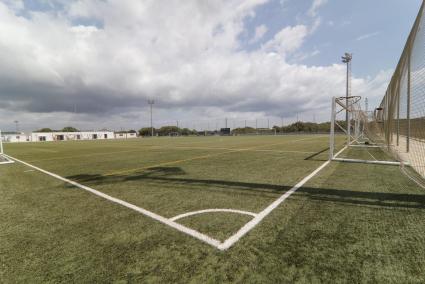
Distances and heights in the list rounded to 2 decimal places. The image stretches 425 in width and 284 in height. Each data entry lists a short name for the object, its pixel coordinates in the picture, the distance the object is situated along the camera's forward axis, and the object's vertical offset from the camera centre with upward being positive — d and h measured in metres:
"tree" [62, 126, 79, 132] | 133.38 +3.70
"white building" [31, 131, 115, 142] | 88.00 -0.25
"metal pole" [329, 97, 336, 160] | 9.06 +0.05
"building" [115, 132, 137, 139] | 104.31 -0.68
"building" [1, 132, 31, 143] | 83.56 -0.61
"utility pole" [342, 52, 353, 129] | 39.63 +12.90
